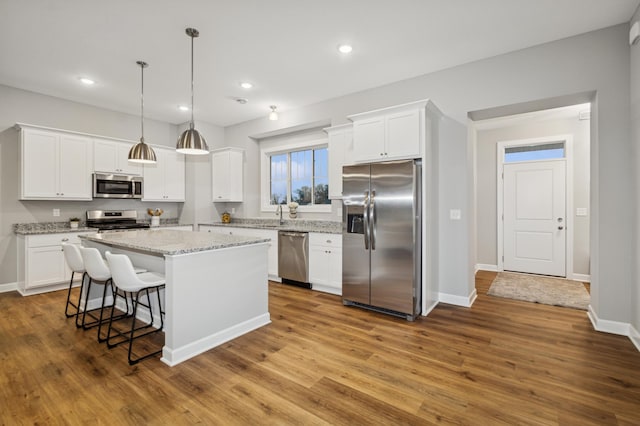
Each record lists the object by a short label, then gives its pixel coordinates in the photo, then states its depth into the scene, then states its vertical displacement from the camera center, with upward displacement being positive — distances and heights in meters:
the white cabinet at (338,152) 4.39 +0.85
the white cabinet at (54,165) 4.28 +0.68
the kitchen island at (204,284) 2.45 -0.64
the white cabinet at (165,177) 5.65 +0.64
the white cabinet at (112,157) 4.97 +0.89
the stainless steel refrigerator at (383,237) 3.36 -0.28
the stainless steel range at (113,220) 5.03 -0.15
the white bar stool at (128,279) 2.43 -0.56
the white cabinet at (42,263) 4.14 -0.71
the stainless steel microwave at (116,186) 4.97 +0.43
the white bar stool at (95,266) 2.79 -0.50
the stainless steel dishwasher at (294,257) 4.57 -0.69
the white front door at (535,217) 5.22 -0.09
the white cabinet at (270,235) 4.96 -0.40
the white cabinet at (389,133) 3.43 +0.92
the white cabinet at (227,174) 5.97 +0.73
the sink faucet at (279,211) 5.67 +0.01
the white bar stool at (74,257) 3.12 -0.47
